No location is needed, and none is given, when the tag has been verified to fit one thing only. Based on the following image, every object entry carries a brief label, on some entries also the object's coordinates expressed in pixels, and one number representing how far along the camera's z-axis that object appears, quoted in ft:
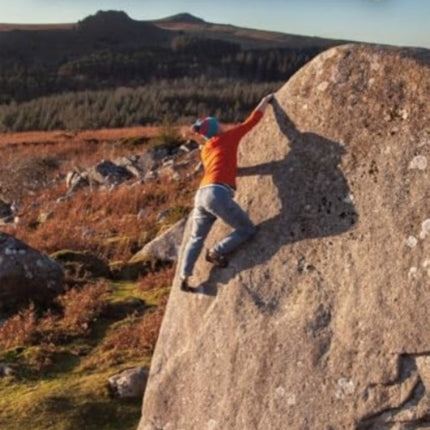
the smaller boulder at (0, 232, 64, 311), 47.01
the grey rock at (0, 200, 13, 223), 85.44
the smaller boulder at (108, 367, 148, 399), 34.17
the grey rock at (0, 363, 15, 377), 37.40
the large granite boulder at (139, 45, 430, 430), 23.81
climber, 27.28
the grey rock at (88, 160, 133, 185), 95.45
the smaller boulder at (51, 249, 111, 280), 53.52
